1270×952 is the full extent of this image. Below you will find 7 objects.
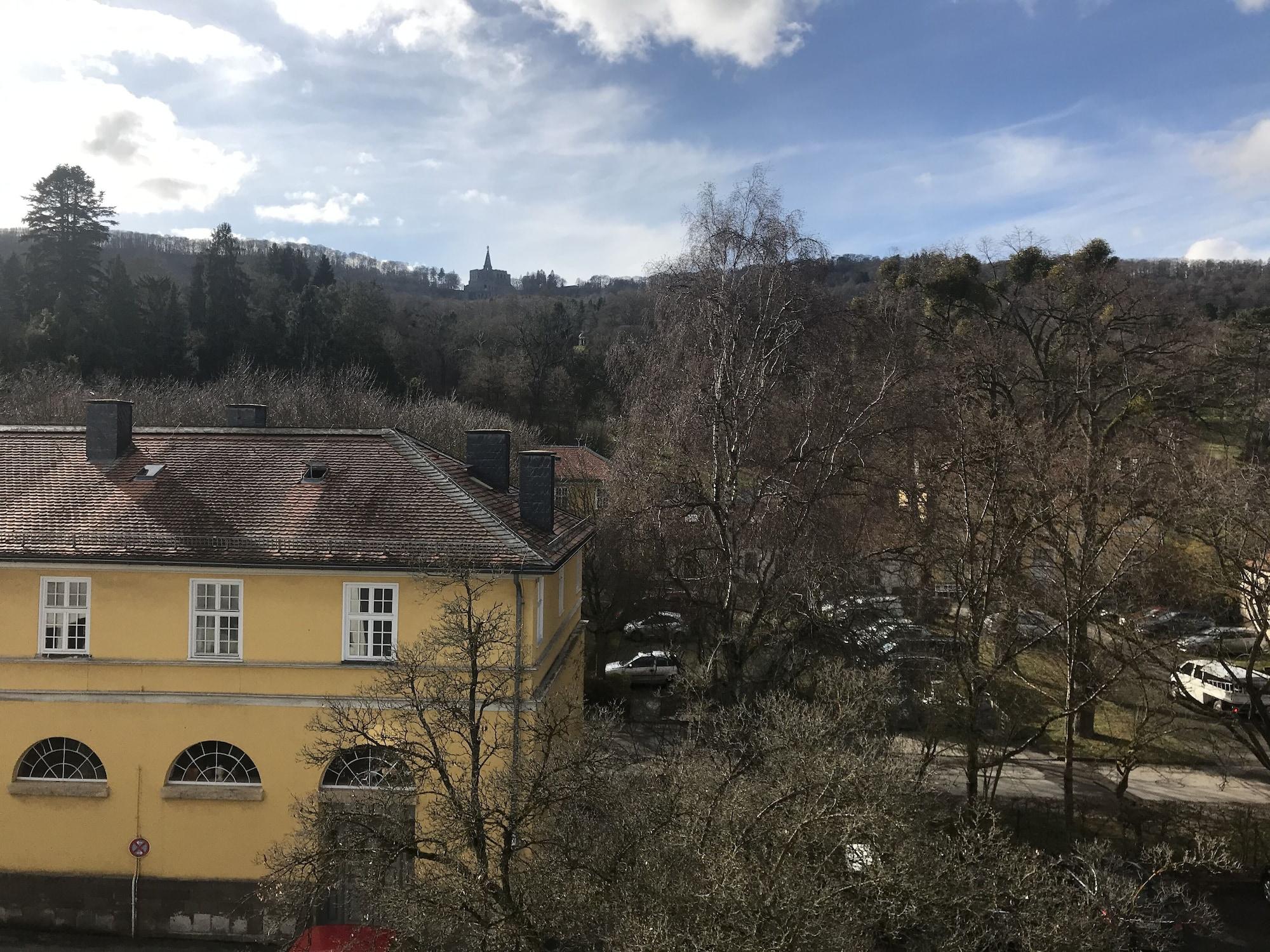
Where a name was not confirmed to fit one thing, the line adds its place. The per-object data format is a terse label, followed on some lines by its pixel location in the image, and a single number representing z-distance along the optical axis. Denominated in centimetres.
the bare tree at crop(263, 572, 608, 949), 954
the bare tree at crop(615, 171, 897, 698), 2122
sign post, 1528
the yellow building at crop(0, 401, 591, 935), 1547
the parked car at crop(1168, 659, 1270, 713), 2514
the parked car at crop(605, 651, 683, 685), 2884
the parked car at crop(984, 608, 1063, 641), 1979
